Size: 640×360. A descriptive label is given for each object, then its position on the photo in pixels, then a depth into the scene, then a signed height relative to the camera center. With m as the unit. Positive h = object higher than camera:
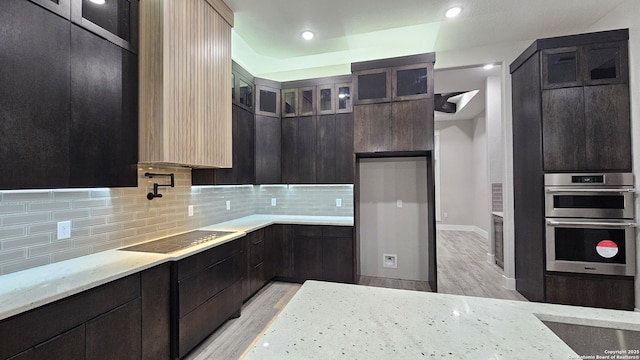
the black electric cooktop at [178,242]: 2.13 -0.50
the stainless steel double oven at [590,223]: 2.57 -0.41
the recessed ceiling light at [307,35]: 3.32 +1.86
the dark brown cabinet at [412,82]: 3.25 +1.24
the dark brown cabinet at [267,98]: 3.73 +1.22
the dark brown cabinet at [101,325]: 1.21 -0.73
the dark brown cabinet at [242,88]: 3.22 +1.22
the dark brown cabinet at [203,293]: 1.99 -0.92
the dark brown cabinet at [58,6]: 1.46 +1.01
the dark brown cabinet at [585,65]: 2.65 +1.17
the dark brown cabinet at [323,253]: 3.46 -0.91
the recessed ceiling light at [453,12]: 2.82 +1.81
